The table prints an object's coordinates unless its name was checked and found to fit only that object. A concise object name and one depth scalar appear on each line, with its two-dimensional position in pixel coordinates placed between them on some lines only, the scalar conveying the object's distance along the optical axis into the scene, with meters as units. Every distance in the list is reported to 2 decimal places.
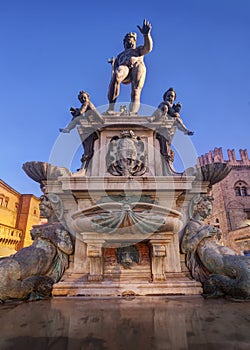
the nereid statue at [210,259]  2.51
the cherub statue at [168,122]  4.46
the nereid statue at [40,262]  2.51
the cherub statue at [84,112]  4.54
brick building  27.86
